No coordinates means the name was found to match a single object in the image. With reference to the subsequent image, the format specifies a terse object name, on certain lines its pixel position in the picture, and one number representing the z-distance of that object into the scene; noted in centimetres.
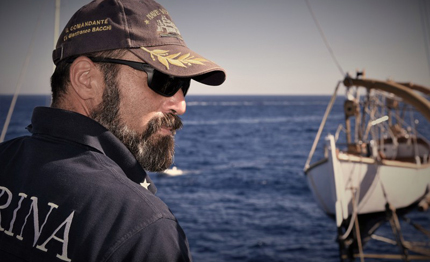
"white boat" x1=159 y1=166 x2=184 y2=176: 2939
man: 96
